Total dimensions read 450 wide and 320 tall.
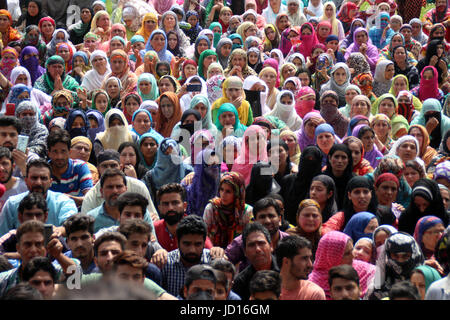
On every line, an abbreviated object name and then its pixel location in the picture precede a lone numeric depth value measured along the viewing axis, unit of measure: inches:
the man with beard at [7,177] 501.8
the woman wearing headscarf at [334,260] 429.1
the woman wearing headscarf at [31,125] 599.6
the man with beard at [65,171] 527.6
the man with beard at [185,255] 420.9
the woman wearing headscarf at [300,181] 541.7
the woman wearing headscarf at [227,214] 483.1
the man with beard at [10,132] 548.0
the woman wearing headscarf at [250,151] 552.9
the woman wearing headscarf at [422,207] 491.9
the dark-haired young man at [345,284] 376.1
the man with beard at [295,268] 404.8
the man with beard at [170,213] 469.2
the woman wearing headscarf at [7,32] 874.3
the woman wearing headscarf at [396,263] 418.9
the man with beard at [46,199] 465.1
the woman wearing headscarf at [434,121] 686.6
